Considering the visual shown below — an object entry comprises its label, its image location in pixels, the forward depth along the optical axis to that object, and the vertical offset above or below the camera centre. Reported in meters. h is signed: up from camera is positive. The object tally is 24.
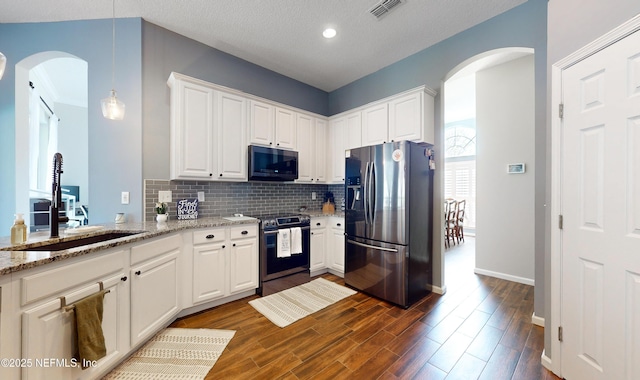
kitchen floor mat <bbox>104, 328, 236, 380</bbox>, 1.69 -1.31
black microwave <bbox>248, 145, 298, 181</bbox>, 3.19 +0.35
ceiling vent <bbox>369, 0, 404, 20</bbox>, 2.42 +1.90
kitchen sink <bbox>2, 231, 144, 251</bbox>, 1.59 -0.41
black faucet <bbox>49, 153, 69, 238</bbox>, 1.76 -0.08
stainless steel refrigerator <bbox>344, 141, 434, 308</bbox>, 2.71 -0.40
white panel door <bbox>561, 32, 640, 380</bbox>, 1.31 -0.15
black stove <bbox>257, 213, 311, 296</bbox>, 2.97 -0.92
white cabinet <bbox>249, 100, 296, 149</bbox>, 3.28 +0.92
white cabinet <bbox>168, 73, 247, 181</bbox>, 2.73 +0.69
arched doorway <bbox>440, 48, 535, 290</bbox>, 3.36 +0.50
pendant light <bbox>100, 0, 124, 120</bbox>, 2.10 +0.71
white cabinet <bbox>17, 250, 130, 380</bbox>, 1.21 -0.77
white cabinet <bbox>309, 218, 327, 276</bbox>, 3.53 -0.86
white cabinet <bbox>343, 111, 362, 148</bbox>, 3.68 +0.93
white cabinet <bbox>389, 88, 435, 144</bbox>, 2.96 +0.93
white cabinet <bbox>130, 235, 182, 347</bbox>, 1.85 -0.83
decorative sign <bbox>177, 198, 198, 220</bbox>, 2.88 -0.25
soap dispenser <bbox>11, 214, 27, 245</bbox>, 1.54 -0.29
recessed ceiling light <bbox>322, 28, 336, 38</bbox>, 2.88 +1.91
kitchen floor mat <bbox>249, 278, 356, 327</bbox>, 2.51 -1.32
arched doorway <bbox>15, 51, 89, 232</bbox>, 2.73 +1.21
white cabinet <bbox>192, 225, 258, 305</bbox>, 2.53 -0.83
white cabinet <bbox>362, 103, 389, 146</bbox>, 3.33 +0.92
